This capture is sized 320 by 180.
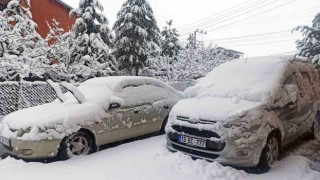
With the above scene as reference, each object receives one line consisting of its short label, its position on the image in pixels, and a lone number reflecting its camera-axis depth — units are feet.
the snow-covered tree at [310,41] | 30.28
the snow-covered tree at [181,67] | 44.75
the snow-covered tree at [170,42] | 61.60
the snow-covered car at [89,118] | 12.20
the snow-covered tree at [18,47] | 22.81
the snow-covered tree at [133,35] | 45.33
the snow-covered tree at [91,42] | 35.51
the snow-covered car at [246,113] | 10.78
